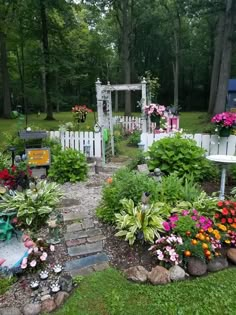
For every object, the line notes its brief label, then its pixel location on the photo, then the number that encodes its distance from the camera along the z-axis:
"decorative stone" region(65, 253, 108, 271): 2.63
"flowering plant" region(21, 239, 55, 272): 2.55
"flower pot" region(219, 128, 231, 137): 4.94
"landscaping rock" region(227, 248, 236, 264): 2.66
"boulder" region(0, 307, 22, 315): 2.10
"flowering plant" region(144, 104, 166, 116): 7.08
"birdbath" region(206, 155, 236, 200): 3.69
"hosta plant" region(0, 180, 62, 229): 3.29
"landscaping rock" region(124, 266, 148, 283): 2.43
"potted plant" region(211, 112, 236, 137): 4.76
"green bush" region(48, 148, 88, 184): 5.20
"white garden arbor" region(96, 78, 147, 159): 7.69
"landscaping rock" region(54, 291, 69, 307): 2.21
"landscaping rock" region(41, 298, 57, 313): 2.14
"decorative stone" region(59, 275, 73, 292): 2.33
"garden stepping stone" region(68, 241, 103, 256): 2.84
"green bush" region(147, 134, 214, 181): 4.43
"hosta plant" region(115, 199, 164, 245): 2.84
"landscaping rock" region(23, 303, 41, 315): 2.11
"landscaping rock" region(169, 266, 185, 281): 2.45
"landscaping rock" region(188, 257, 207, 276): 2.50
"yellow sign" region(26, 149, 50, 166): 5.38
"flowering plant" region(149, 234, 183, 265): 2.55
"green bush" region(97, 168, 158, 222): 3.34
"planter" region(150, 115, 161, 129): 7.28
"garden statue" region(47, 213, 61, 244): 3.01
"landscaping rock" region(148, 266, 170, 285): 2.41
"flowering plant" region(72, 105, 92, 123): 8.51
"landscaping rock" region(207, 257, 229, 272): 2.57
